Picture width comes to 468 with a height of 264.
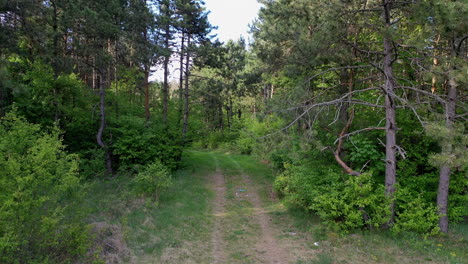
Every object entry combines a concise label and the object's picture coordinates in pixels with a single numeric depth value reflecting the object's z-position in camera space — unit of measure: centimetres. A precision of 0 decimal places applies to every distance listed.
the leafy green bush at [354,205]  719
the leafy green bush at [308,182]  837
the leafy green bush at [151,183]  1034
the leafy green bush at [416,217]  721
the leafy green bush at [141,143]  1398
